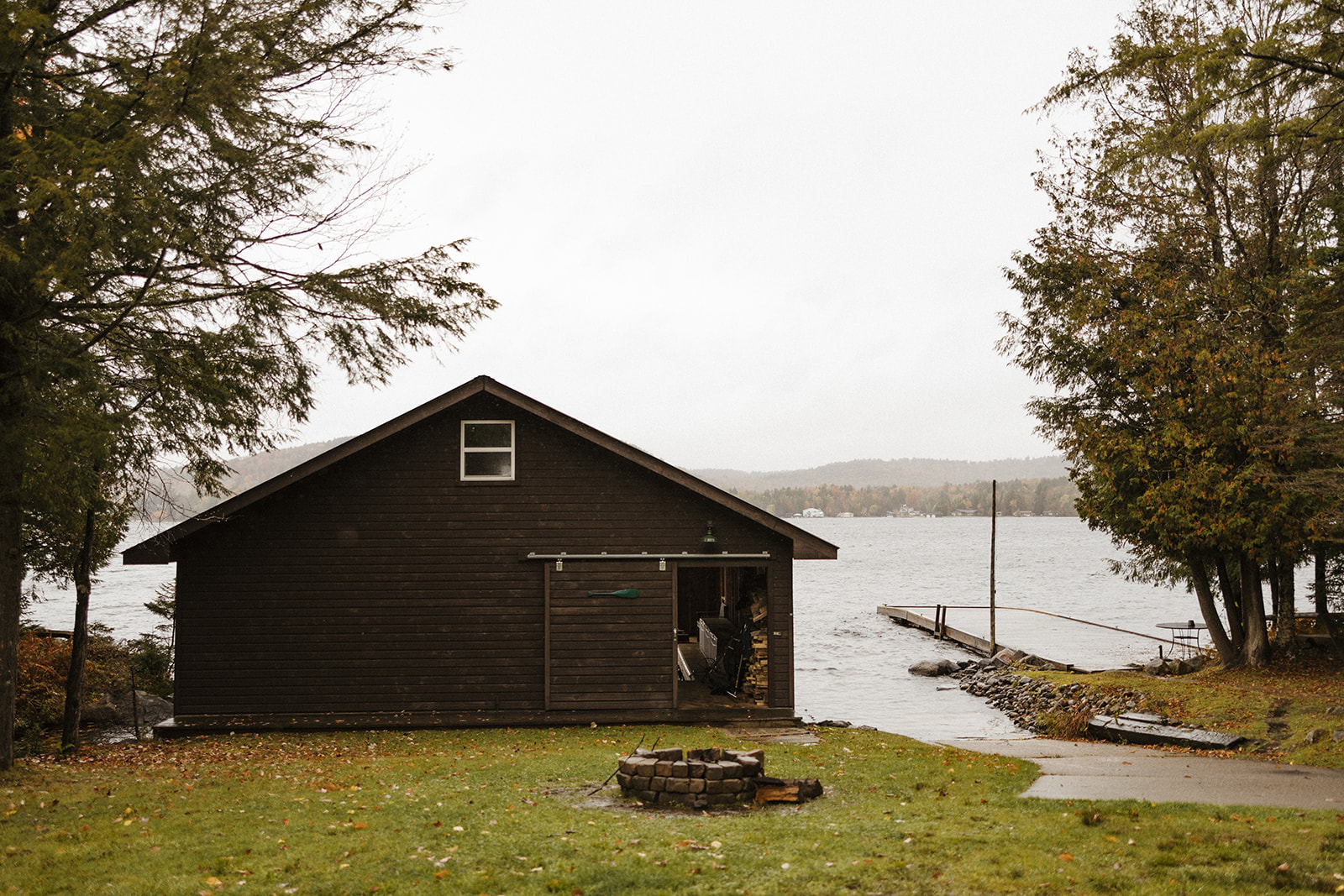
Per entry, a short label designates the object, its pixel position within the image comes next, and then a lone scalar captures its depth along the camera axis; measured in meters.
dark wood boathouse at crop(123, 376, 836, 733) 15.98
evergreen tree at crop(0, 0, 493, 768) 8.66
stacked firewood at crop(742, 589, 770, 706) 17.34
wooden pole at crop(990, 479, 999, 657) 37.66
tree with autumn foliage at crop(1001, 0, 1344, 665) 19.11
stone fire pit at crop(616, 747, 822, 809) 9.26
